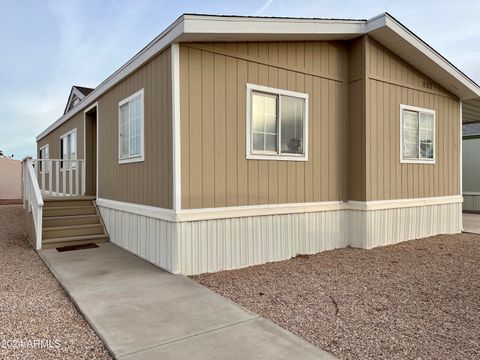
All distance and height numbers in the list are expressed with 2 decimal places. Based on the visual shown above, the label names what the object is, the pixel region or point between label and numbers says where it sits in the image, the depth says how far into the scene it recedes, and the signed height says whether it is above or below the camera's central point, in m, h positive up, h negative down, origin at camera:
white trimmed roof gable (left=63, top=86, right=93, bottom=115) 12.24 +2.97
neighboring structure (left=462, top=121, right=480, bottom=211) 13.09 +0.10
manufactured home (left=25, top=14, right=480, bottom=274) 5.06 +0.53
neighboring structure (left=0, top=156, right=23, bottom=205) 20.25 -0.07
